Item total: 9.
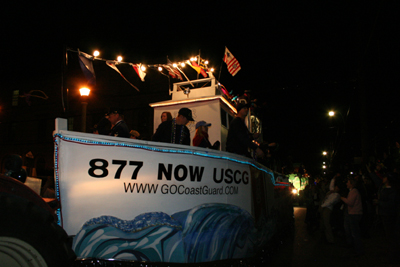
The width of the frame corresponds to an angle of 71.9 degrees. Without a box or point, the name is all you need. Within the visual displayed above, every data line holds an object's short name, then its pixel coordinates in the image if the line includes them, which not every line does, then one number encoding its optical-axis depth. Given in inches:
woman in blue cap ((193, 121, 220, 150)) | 198.7
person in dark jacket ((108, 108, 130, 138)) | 160.9
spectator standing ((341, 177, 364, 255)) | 270.8
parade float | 107.7
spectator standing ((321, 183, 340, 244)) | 336.2
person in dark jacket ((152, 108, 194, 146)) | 177.8
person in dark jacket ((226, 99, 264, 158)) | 189.6
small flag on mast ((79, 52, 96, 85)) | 291.9
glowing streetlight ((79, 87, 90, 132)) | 336.8
